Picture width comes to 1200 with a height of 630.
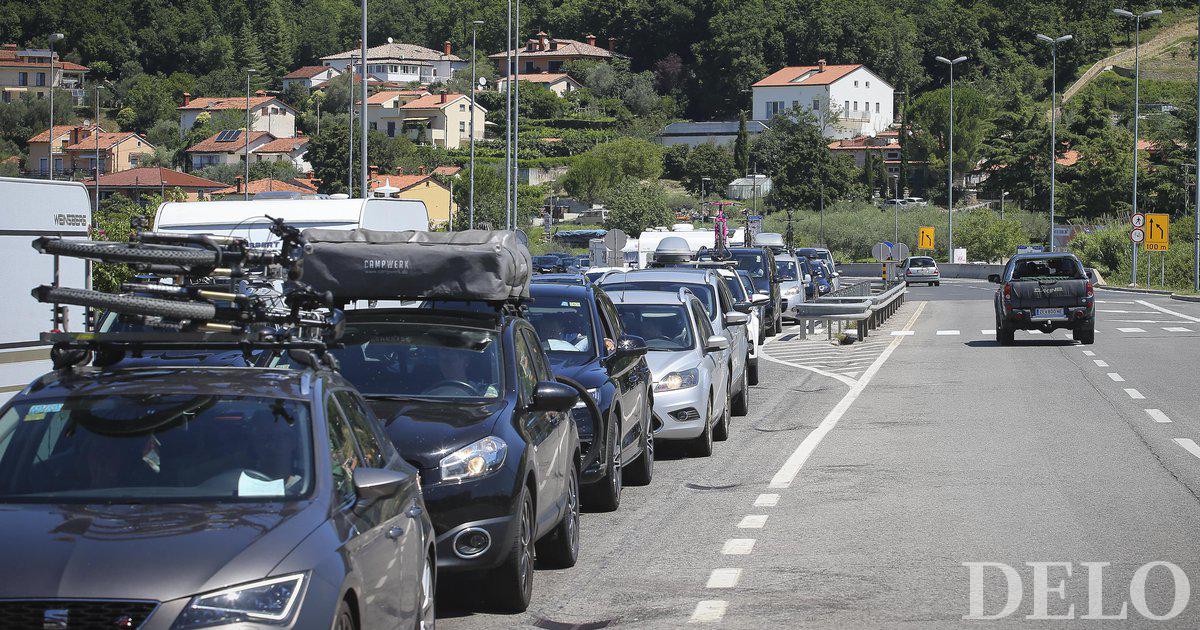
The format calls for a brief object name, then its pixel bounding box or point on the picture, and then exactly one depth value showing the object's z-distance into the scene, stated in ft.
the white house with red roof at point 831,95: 585.22
